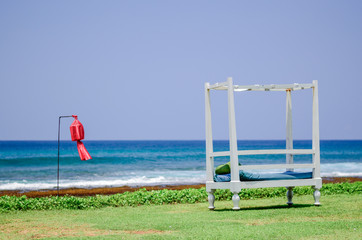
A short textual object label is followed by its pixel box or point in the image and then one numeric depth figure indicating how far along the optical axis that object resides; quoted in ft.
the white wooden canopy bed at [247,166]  31.09
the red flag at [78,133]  35.68
